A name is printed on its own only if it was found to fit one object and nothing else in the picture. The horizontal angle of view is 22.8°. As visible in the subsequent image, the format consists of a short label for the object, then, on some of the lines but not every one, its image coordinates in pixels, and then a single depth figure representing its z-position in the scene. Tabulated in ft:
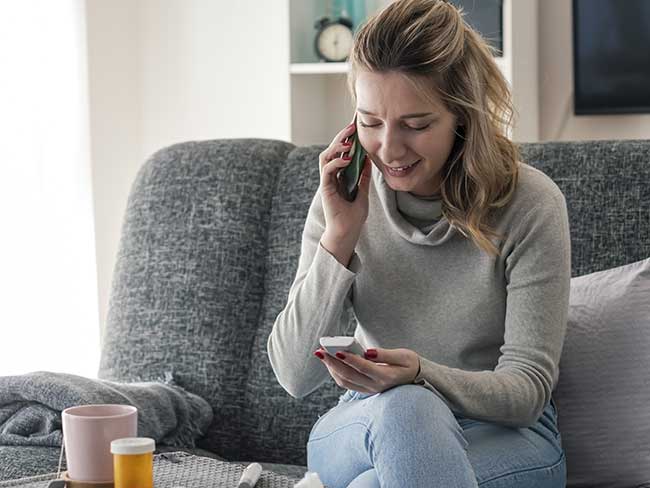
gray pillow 6.55
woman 6.21
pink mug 5.40
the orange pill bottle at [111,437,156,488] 5.21
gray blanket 6.94
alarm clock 11.04
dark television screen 10.61
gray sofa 7.39
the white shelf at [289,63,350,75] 10.93
